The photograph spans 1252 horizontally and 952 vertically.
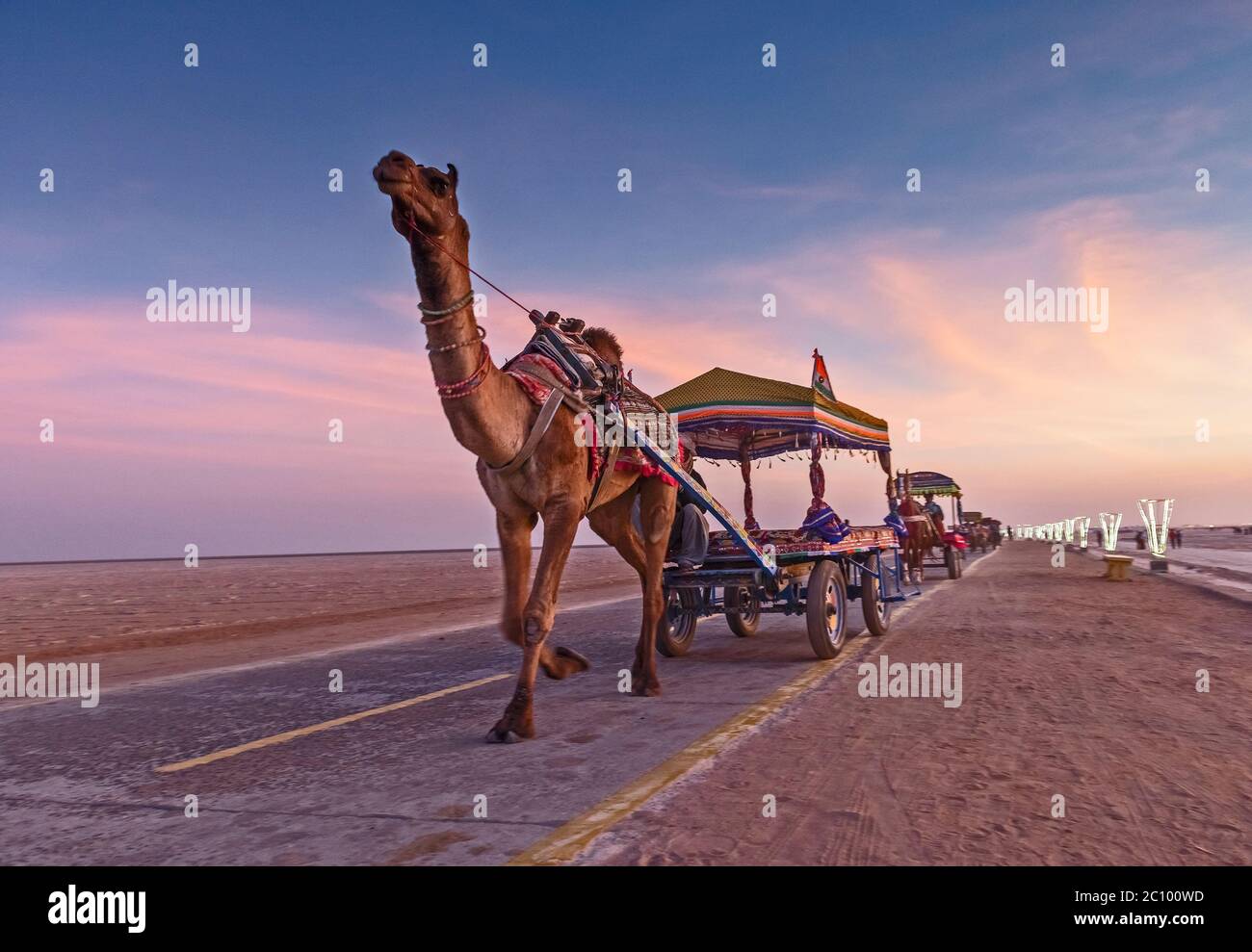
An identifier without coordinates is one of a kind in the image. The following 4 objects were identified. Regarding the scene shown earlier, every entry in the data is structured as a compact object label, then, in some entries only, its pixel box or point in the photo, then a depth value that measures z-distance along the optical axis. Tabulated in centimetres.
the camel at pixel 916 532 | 2253
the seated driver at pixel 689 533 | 903
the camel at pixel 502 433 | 522
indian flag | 1061
